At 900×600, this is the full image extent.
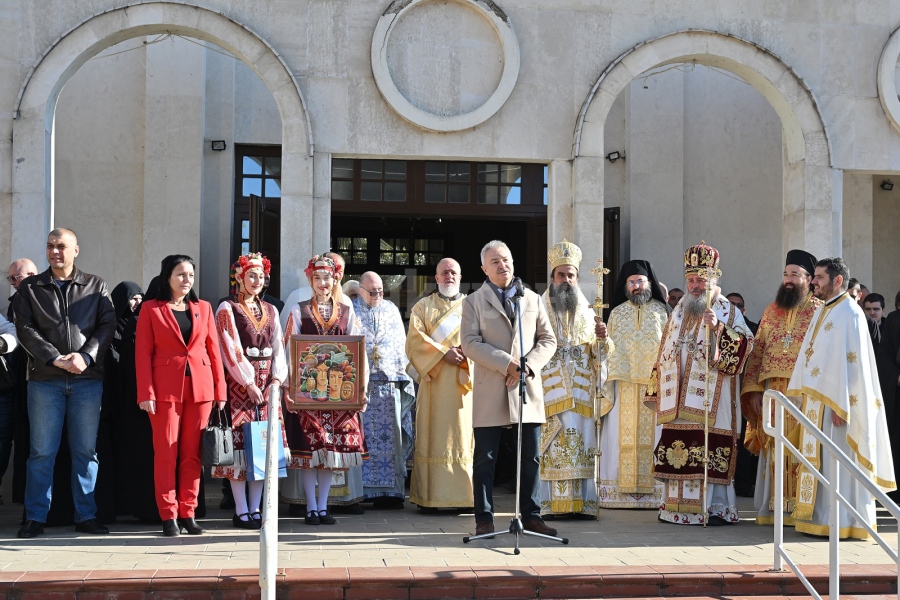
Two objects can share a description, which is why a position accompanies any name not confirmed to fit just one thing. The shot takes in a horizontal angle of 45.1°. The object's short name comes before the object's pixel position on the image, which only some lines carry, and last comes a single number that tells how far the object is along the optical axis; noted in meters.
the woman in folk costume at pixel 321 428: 8.31
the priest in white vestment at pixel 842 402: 7.96
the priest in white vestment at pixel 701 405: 8.61
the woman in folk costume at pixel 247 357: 8.09
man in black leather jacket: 7.74
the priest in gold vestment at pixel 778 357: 8.63
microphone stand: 7.35
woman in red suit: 7.76
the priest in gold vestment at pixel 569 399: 8.74
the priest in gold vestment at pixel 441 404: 9.09
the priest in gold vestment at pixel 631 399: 9.69
